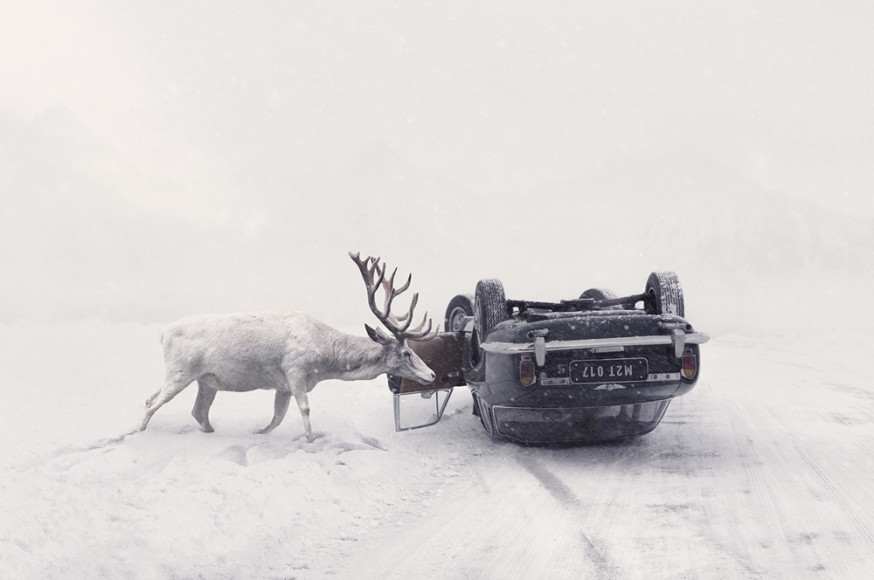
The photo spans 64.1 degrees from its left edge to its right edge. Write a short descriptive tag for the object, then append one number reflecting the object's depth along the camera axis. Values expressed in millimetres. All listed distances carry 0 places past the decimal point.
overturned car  6367
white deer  7238
